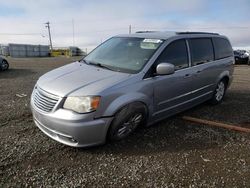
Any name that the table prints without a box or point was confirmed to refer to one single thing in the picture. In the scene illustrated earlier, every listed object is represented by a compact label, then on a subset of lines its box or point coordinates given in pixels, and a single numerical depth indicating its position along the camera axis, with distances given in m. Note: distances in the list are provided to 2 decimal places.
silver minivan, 2.46
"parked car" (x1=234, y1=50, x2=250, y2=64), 17.46
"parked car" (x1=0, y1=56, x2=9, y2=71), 9.57
